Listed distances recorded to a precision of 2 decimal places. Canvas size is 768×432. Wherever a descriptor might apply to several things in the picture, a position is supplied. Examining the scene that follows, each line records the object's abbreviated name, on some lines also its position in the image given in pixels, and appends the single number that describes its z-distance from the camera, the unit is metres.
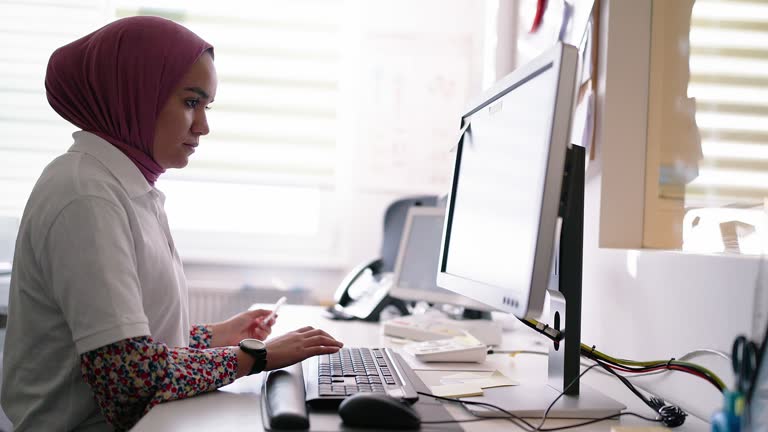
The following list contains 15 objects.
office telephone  1.92
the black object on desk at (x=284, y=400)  0.74
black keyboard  0.85
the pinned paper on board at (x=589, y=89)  1.32
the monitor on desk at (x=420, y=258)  1.85
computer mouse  0.75
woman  0.87
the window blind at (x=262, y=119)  3.22
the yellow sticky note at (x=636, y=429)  0.76
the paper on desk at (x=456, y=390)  0.93
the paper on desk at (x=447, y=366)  1.19
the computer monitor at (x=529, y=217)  0.75
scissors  0.57
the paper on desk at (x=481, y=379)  1.01
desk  0.78
